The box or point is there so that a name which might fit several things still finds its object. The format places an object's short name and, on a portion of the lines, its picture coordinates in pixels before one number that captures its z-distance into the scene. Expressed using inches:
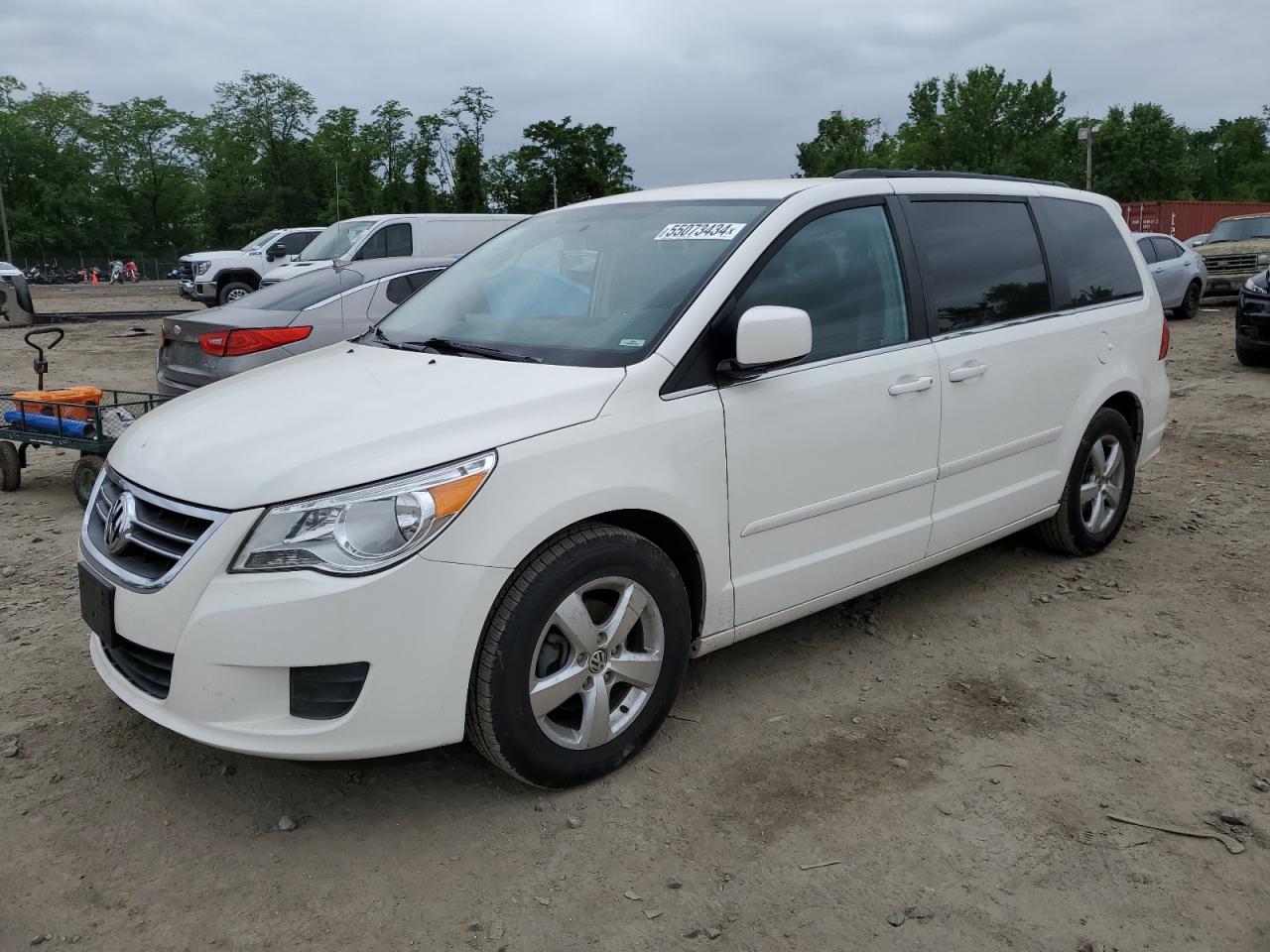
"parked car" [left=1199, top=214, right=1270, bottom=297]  732.0
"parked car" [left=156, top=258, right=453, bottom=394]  283.0
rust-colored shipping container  1577.3
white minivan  105.1
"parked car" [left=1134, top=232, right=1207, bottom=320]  648.4
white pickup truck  870.5
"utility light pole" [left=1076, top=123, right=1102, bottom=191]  1466.5
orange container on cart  248.4
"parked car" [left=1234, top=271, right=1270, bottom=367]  451.5
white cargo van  581.3
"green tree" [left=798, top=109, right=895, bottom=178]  1797.5
